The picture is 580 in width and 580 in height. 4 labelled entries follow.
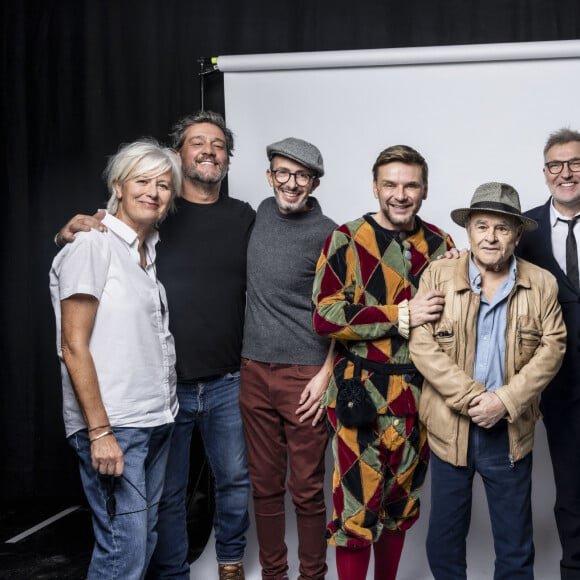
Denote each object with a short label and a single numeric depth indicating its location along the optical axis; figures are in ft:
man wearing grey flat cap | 8.31
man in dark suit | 8.36
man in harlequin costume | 7.58
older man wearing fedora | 7.18
